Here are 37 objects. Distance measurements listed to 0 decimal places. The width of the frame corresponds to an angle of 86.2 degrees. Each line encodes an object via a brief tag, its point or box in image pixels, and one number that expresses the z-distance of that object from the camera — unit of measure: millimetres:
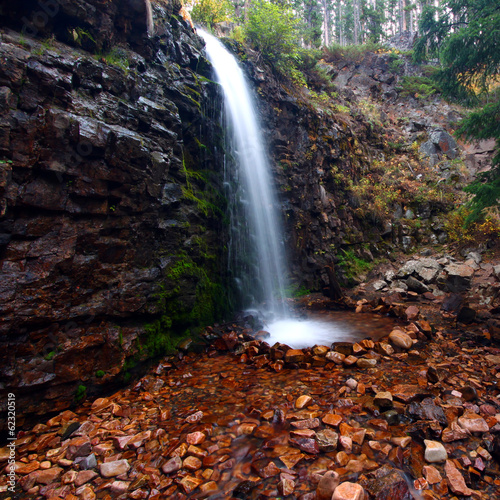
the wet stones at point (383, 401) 3355
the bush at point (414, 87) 19906
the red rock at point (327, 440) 2770
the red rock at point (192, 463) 2699
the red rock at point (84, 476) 2580
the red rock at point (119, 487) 2466
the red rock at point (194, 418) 3468
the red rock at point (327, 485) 2225
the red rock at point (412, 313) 7393
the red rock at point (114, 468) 2670
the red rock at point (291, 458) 2632
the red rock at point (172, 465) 2666
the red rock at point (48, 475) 2615
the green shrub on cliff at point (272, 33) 12641
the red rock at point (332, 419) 3150
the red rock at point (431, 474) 2341
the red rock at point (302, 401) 3594
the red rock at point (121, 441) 3031
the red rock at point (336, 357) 4961
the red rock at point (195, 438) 3041
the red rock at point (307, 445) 2758
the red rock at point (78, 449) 2908
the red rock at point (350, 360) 4832
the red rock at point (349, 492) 2105
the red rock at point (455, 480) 2232
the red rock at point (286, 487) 2337
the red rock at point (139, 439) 3062
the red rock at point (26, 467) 2746
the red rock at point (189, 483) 2462
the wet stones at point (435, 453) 2521
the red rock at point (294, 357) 5047
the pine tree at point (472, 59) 6453
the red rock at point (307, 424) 3131
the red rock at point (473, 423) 2912
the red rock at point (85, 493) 2430
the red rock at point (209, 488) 2445
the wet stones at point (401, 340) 5457
